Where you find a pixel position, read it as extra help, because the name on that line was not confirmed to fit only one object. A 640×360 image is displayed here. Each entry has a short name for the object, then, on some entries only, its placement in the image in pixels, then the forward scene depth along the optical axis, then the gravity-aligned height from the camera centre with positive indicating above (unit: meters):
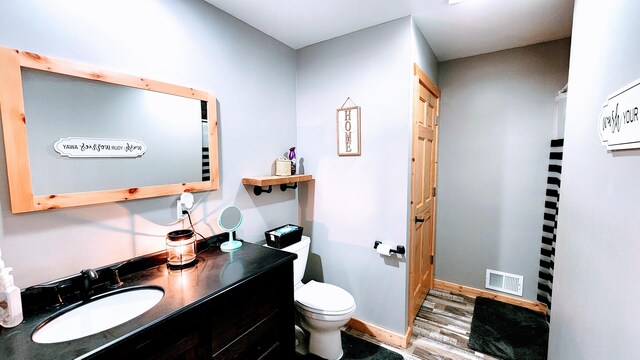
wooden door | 2.02 -0.22
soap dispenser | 0.88 -0.46
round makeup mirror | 1.63 -0.38
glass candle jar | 1.37 -0.45
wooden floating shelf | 1.83 -0.13
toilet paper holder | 1.92 -0.65
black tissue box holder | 1.92 -0.57
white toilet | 1.74 -0.99
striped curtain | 2.20 -0.56
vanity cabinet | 0.90 -0.69
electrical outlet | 1.49 -0.23
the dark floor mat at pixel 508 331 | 1.91 -1.38
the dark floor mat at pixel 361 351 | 1.88 -1.41
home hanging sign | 2.07 +0.28
